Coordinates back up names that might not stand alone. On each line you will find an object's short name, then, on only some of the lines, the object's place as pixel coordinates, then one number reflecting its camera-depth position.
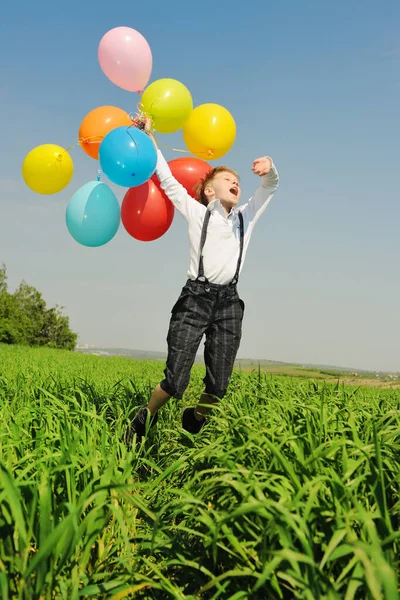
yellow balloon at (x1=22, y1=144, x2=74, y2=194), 3.81
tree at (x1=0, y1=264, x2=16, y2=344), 43.50
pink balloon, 3.88
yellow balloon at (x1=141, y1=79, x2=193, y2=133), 3.82
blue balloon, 3.32
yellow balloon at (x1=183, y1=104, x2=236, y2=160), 3.89
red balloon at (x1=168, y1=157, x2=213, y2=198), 3.77
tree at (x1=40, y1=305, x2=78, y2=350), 53.31
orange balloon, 3.77
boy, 3.40
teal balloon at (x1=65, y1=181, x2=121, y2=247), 3.69
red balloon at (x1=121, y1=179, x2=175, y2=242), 3.68
